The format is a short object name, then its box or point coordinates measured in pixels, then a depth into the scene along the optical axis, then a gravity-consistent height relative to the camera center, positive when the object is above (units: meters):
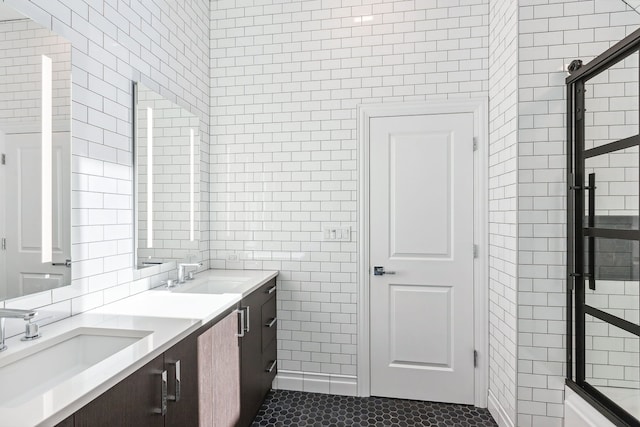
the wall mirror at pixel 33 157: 1.33 +0.22
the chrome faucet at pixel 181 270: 2.40 -0.37
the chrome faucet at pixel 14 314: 1.19 -0.33
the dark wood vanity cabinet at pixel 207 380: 1.15 -0.71
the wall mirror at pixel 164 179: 2.14 +0.22
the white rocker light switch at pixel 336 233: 2.80 -0.15
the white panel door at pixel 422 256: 2.67 -0.32
